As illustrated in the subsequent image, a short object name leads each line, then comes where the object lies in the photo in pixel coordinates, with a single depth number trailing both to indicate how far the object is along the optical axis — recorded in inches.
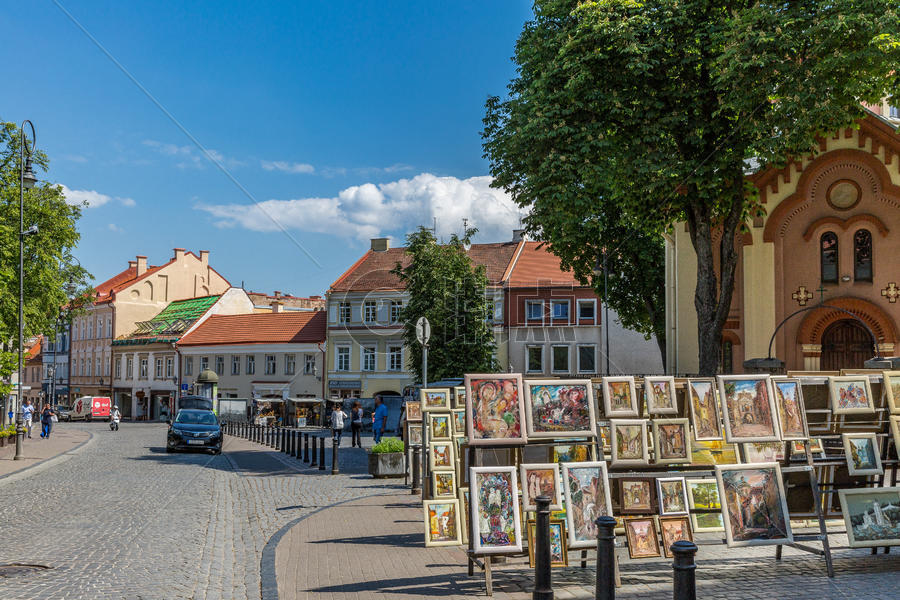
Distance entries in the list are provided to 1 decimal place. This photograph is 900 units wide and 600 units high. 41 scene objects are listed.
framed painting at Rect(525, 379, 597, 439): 337.7
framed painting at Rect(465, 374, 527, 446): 331.3
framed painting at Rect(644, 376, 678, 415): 360.2
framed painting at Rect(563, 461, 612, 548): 320.2
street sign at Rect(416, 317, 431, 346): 729.6
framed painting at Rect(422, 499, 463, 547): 383.2
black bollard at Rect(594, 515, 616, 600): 234.4
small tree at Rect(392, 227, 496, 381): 1519.4
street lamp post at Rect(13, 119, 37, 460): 1003.7
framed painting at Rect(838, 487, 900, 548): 342.0
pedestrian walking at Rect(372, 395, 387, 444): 1062.1
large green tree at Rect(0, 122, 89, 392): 1472.7
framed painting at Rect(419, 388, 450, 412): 518.0
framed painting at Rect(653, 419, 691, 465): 351.3
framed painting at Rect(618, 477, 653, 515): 339.0
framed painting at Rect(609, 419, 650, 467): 342.6
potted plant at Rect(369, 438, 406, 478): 762.2
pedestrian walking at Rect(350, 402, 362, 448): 1197.7
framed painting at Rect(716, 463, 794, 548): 327.0
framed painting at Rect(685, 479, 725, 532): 350.6
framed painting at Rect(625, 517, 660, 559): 330.3
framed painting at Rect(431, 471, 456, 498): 463.8
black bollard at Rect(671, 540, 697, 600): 192.2
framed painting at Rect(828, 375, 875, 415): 371.6
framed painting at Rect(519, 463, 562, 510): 325.4
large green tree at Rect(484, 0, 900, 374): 727.7
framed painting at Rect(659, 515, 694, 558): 334.0
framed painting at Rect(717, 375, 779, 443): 346.9
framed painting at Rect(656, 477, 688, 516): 339.9
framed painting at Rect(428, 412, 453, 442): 484.7
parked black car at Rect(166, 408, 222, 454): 1103.6
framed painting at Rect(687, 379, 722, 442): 366.3
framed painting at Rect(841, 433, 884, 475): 355.3
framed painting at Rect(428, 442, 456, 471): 463.2
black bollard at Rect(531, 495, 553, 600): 270.8
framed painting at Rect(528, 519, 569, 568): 323.0
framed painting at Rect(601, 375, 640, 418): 349.1
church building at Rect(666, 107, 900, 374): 983.0
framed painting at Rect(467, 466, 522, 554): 315.6
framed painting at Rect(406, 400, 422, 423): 671.8
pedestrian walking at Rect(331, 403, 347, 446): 1125.7
